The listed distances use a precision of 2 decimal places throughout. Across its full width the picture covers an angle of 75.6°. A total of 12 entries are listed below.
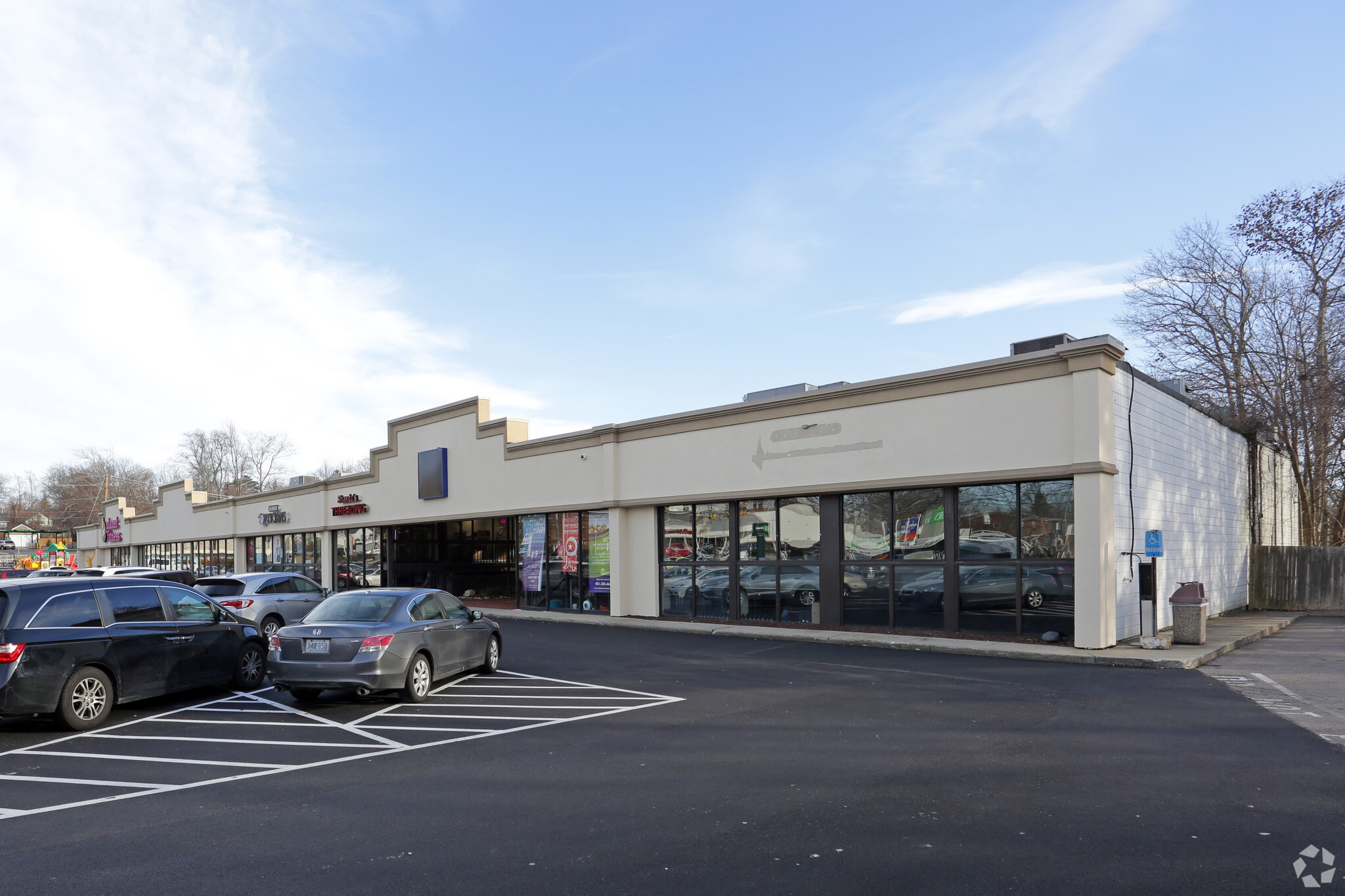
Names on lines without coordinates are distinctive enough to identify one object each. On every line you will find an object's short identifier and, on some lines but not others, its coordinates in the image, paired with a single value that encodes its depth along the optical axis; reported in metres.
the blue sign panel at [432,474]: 29.97
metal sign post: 15.86
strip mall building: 16.05
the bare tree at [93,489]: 92.94
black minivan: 9.17
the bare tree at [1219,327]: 32.19
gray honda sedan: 10.55
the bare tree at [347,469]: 100.75
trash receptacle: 15.59
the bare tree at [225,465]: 83.19
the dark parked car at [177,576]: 19.92
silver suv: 19.33
